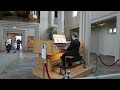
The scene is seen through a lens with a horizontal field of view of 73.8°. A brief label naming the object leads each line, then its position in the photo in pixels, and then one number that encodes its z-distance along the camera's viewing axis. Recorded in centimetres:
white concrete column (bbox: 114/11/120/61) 450
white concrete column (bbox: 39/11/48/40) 1019
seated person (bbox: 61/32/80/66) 295
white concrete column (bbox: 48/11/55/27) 1023
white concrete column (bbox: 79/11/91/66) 370
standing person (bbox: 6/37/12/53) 819
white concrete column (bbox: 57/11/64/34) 527
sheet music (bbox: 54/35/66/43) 373
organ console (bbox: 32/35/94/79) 283
